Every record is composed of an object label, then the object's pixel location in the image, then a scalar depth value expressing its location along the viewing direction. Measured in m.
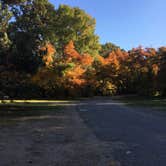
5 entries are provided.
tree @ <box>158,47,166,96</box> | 26.58
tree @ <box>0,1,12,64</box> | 11.88
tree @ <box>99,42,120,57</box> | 55.97
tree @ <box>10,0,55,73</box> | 11.86
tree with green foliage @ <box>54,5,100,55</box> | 31.92
